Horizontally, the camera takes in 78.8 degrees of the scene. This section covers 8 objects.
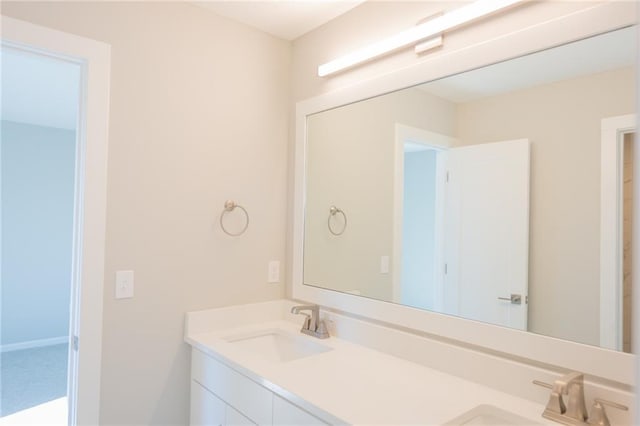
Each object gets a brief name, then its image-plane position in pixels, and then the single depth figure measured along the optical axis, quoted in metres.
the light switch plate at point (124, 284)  1.65
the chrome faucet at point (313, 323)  1.86
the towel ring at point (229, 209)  1.95
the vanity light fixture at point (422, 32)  1.33
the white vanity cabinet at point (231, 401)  1.29
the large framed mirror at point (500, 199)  1.12
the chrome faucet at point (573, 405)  1.05
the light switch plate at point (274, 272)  2.14
